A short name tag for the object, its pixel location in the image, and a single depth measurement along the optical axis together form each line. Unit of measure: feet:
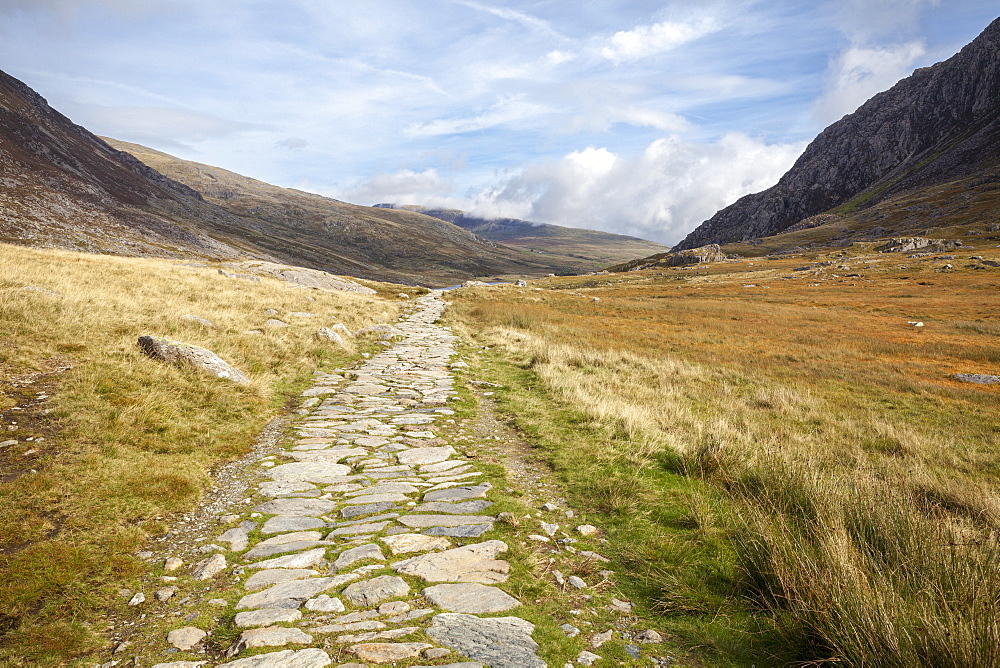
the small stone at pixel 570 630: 11.51
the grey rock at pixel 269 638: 10.32
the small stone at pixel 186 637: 10.57
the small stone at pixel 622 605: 12.66
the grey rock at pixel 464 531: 16.29
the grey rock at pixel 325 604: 11.90
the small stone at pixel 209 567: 13.44
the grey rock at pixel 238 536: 15.21
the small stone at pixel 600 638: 11.20
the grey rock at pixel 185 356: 29.81
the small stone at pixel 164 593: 12.34
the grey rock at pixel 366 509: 17.80
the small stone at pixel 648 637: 11.43
